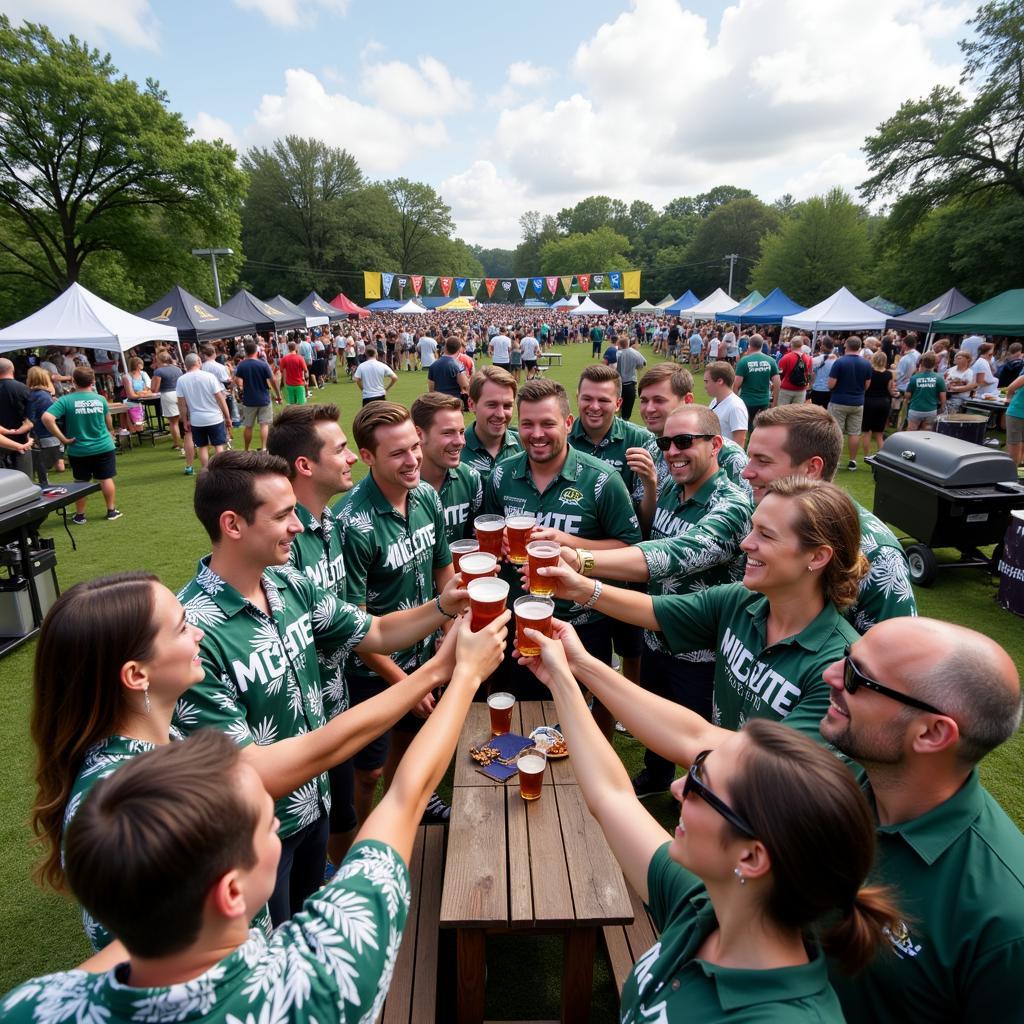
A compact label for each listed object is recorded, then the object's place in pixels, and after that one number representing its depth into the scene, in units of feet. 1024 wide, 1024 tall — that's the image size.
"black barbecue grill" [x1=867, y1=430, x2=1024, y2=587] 20.38
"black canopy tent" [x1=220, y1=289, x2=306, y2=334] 66.85
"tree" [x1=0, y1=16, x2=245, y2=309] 80.89
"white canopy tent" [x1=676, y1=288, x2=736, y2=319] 97.91
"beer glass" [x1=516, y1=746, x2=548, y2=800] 8.79
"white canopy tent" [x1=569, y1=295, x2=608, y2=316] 117.39
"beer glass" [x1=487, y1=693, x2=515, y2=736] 10.30
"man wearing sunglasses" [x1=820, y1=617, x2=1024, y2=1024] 4.55
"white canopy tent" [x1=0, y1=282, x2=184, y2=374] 40.57
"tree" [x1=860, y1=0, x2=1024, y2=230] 86.84
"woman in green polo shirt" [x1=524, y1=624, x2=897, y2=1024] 3.78
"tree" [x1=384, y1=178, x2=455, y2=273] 232.32
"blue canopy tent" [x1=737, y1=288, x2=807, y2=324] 75.31
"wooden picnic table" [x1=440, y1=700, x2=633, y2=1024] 7.32
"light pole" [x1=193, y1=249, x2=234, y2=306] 67.42
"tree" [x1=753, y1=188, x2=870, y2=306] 136.77
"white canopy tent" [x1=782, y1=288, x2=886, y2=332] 59.57
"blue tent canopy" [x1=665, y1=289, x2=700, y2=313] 117.46
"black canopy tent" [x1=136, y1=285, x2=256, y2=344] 52.29
